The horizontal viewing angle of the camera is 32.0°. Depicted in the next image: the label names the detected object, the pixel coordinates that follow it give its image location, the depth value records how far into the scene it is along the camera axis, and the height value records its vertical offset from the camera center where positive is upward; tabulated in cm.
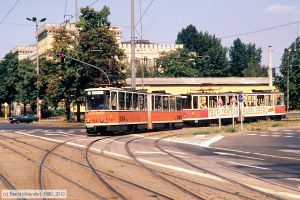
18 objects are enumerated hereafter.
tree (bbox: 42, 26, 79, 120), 5366 +396
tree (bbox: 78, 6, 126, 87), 5269 +671
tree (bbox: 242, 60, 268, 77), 11700 +885
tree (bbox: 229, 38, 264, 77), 12924 +1380
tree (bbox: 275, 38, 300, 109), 8422 +533
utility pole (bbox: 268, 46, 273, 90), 4838 +441
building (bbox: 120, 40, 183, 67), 13700 +1655
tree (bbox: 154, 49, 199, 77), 10906 +991
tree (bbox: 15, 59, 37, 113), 7719 +436
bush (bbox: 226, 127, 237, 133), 3461 -133
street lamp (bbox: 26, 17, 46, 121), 6700 +1212
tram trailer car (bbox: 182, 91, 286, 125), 4497 +26
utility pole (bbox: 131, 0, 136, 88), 3878 +445
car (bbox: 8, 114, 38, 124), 7050 -76
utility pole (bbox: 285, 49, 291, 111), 7791 +436
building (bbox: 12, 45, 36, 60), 16725 +2041
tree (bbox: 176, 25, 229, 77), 11281 +1291
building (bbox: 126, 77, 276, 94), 8075 +433
